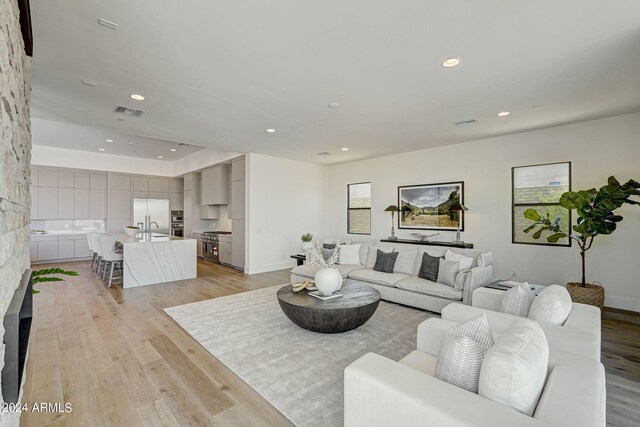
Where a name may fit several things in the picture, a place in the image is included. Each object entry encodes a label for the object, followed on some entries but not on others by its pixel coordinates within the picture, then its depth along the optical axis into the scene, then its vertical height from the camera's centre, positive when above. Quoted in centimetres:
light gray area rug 224 -142
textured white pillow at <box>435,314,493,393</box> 140 -72
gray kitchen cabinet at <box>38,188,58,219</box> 798 +34
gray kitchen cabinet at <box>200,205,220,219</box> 922 +11
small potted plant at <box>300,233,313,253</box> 743 -61
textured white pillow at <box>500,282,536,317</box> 248 -75
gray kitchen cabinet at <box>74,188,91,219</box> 855 +34
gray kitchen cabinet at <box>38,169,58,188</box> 798 +105
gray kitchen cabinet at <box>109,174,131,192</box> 899 +107
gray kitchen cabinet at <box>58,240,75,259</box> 829 -100
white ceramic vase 347 -79
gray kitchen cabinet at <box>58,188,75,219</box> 830 +35
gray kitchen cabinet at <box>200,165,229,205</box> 814 +90
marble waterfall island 559 -92
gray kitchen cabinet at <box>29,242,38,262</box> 790 -99
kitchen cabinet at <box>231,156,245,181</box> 711 +119
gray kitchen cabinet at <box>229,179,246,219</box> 711 +42
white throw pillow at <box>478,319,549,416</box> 122 -69
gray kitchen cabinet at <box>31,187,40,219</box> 785 +38
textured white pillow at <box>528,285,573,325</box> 218 -71
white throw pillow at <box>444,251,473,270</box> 422 -64
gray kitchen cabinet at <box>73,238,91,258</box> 853 -102
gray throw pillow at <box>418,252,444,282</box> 438 -80
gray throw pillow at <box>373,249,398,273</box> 494 -80
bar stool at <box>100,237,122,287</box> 566 -76
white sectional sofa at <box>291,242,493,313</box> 394 -99
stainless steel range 848 -91
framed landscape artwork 608 +24
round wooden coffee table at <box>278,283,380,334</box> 316 -107
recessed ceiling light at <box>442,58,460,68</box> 278 +152
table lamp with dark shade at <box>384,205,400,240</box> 676 +5
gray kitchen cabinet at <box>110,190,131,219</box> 902 +35
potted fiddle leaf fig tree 375 +6
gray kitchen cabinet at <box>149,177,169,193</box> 975 +106
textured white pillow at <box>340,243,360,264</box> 559 -75
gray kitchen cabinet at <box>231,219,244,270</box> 714 -73
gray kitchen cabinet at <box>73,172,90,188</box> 856 +107
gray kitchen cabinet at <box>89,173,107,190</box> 880 +105
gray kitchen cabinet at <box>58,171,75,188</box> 831 +105
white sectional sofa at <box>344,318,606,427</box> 110 -78
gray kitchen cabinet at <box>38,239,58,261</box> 798 -99
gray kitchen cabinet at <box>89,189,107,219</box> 877 +35
